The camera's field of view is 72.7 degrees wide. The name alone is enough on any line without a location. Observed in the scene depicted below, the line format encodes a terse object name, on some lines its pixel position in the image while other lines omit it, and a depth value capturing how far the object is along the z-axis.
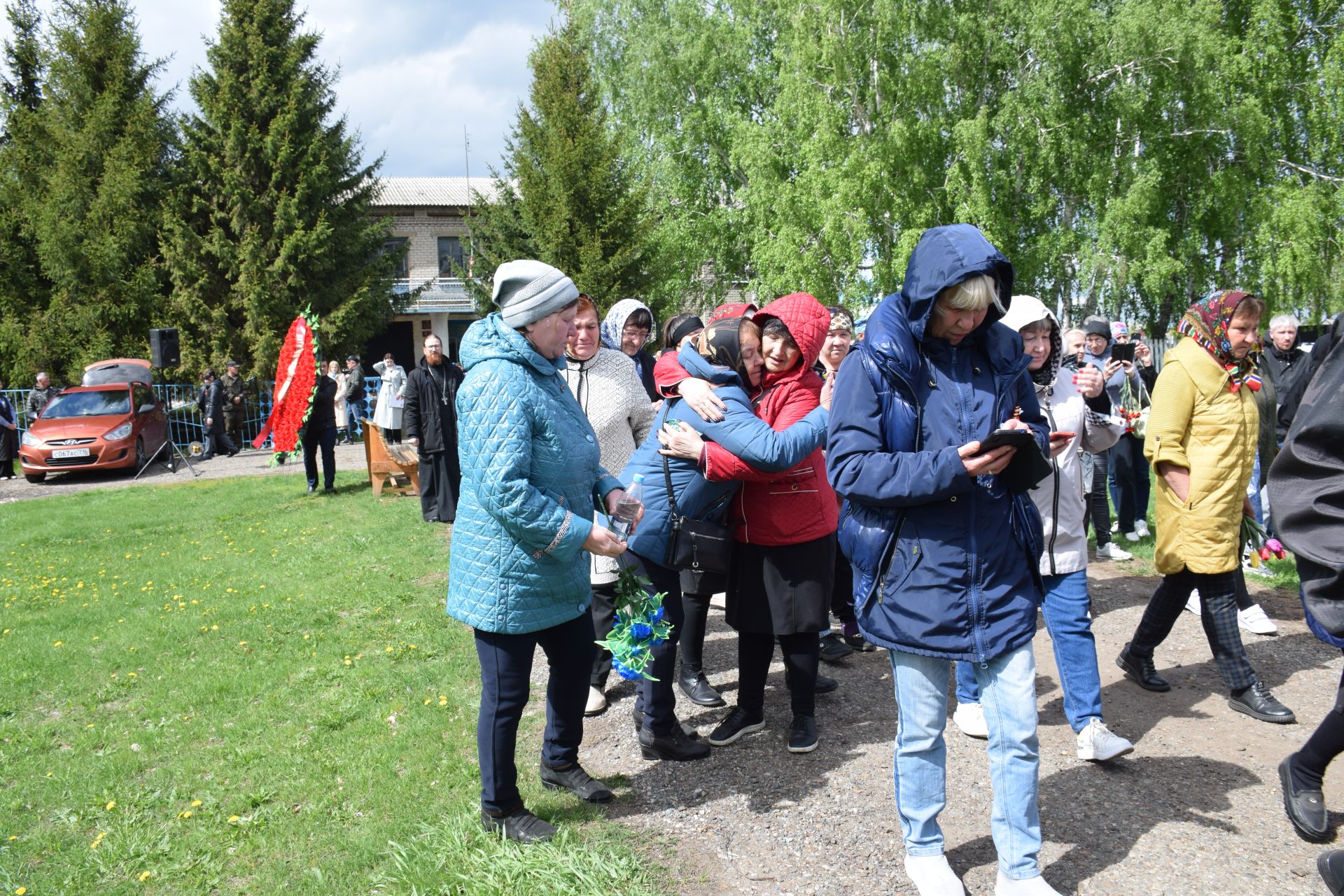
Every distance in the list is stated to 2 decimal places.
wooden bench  12.69
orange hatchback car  17.08
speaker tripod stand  18.65
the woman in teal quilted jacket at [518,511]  3.05
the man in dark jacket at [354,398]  21.66
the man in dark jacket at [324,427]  12.80
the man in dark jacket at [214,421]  20.94
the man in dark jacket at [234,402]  21.77
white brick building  42.84
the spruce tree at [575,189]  22.19
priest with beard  10.25
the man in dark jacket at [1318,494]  1.95
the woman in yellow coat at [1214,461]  4.46
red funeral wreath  12.09
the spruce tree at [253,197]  25.14
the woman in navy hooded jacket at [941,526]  2.78
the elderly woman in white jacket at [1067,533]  4.00
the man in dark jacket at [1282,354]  8.16
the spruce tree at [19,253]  25.00
